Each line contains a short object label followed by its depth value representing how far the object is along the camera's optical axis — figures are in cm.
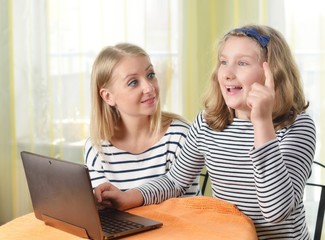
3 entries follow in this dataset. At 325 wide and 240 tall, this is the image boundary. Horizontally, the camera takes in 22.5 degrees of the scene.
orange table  184
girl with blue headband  191
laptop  183
